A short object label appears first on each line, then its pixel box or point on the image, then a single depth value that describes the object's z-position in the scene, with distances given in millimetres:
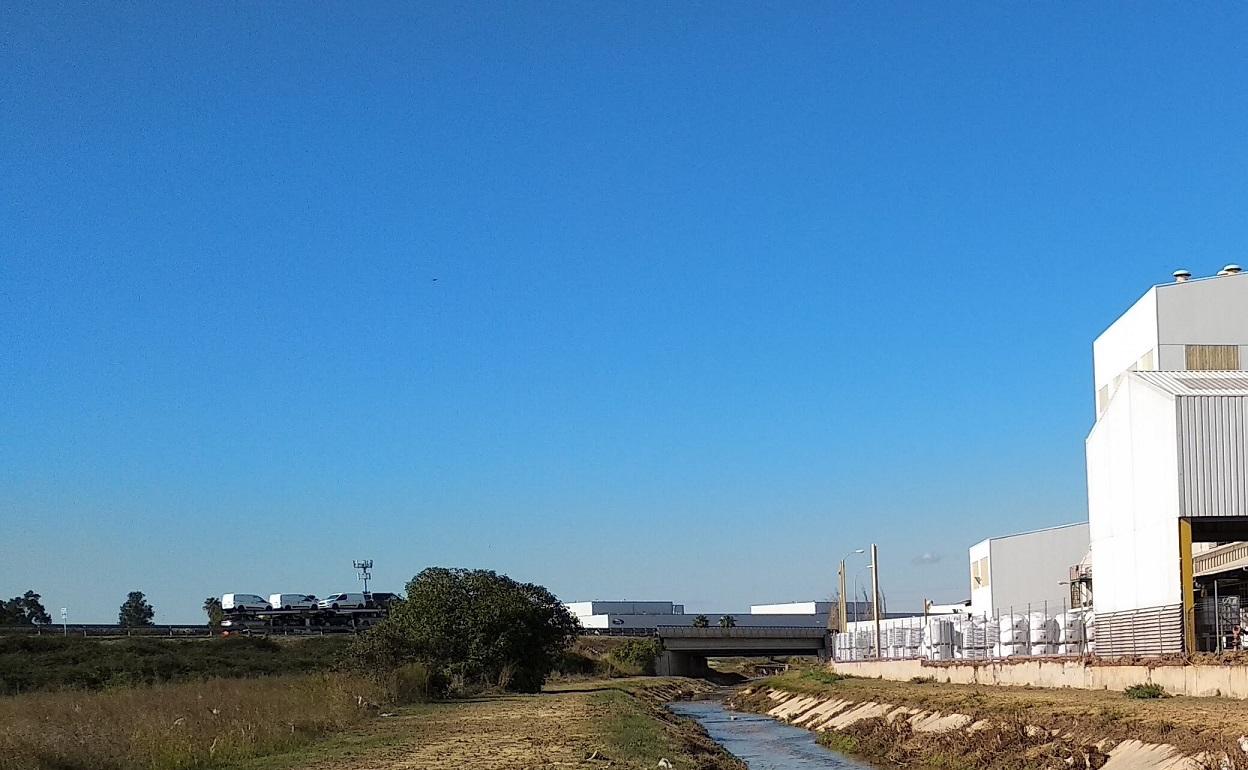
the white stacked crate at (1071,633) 51344
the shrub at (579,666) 120281
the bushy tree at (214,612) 137075
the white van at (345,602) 135875
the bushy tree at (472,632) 68500
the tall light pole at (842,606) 118750
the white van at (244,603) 136375
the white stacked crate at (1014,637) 54938
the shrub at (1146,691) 34688
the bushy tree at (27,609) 168000
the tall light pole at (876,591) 84194
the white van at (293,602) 136125
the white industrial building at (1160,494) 42406
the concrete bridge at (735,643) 136125
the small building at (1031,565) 97438
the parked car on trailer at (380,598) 134250
